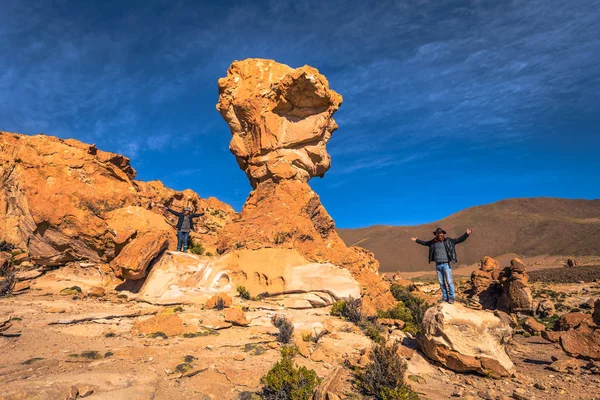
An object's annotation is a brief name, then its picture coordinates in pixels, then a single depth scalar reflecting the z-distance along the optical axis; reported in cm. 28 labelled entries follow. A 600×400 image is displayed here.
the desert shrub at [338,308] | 1012
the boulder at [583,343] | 877
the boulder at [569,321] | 1236
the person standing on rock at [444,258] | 867
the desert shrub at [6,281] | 916
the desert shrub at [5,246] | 1169
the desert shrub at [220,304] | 949
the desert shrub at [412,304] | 1038
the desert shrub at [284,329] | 769
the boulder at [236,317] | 838
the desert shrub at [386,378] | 580
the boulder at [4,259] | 1023
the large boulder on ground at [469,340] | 728
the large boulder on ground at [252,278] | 1036
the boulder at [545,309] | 1878
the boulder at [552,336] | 1109
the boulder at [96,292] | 981
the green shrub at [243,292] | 1062
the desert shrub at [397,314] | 1129
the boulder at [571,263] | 4193
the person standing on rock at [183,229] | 1220
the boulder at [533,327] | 1334
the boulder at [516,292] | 1964
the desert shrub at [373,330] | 868
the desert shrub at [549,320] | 1648
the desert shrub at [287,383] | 533
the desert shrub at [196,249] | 1270
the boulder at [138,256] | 1023
